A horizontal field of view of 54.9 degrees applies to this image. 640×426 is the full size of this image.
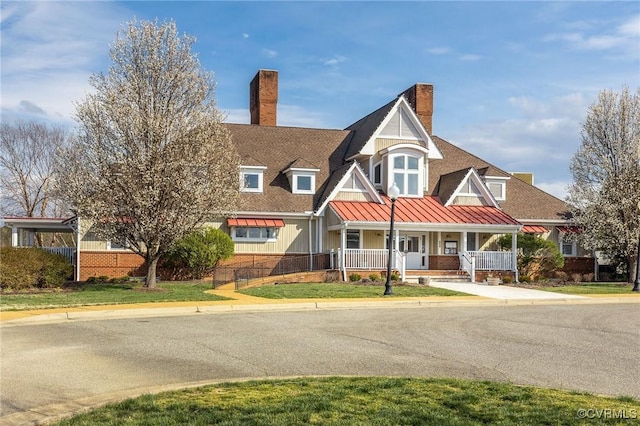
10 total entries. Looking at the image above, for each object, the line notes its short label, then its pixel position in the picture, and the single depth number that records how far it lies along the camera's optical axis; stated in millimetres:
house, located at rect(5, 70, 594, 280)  30250
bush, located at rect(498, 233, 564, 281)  32312
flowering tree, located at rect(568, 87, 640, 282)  31422
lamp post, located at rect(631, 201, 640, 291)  25781
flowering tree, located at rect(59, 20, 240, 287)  22172
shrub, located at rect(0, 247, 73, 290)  22469
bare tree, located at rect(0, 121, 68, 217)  51781
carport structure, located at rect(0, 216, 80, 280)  29094
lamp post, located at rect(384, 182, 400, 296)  21578
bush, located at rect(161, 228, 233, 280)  28375
